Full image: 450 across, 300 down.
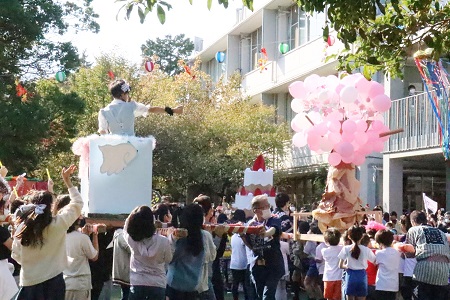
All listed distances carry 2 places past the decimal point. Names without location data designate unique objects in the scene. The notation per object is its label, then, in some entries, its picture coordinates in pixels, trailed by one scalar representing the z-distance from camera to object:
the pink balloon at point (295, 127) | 10.60
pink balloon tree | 9.79
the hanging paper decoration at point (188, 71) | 31.30
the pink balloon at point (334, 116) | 9.94
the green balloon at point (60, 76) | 22.27
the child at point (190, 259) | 7.73
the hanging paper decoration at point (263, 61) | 30.79
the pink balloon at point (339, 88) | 9.86
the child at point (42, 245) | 7.11
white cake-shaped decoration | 16.86
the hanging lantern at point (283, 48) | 26.31
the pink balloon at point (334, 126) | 9.84
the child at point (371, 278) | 11.45
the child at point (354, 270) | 10.43
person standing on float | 9.95
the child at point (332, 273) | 11.05
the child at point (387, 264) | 10.81
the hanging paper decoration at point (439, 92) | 14.63
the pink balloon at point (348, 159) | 9.81
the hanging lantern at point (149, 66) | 26.85
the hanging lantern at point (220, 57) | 31.30
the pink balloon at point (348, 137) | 9.73
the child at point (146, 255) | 7.48
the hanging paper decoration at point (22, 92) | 21.98
